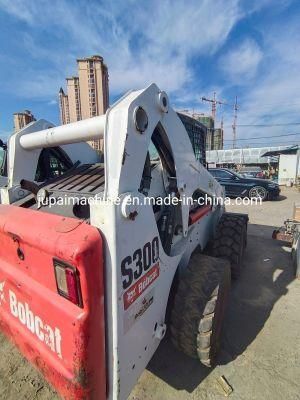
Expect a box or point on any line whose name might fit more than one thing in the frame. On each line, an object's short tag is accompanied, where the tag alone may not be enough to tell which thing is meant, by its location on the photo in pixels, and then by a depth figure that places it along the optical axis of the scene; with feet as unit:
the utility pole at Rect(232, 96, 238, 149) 178.29
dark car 38.17
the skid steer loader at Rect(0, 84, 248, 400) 4.42
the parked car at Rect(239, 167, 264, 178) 75.91
